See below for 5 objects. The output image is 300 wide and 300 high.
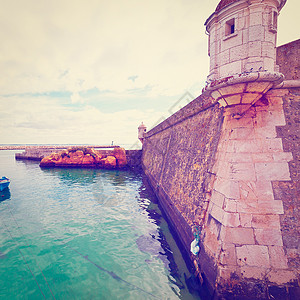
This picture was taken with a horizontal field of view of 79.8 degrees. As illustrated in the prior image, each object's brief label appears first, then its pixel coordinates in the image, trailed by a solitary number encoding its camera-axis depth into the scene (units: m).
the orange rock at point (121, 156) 30.56
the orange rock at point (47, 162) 31.19
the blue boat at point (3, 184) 15.86
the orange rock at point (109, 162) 29.83
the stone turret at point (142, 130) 30.22
